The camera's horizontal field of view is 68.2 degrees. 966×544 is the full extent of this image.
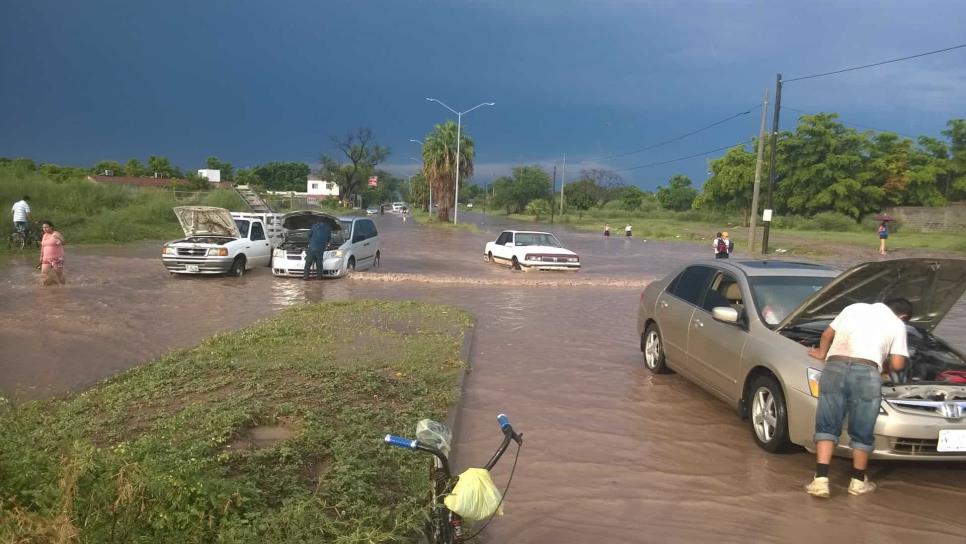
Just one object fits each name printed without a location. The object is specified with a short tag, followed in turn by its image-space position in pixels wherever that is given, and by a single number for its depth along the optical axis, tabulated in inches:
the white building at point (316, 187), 6013.8
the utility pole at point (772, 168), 1217.4
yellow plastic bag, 122.6
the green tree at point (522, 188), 5413.4
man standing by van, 716.7
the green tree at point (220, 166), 5709.2
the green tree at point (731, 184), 3063.5
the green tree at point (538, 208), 4205.2
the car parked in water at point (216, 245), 722.2
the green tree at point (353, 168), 4259.4
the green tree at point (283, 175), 6023.6
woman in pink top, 617.9
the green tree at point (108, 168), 4191.9
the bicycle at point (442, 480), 129.1
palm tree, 2672.2
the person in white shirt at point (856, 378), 198.2
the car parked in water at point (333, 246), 751.1
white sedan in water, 898.1
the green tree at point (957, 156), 2802.7
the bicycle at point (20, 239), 975.6
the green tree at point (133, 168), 4372.5
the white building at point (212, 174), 5074.3
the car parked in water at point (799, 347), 205.0
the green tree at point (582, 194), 4807.8
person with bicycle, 951.6
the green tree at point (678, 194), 5236.2
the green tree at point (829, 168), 2768.2
